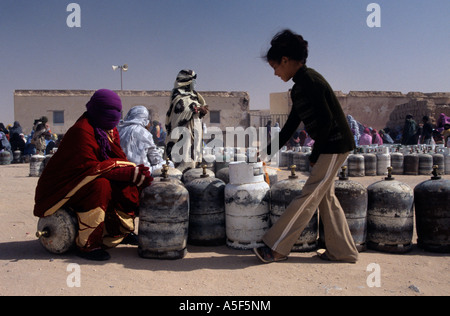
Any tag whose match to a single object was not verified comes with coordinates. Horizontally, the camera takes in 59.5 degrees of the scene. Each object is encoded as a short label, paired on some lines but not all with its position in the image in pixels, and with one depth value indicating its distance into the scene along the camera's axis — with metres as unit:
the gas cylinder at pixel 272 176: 6.04
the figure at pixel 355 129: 14.84
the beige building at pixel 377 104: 27.81
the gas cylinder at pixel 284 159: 14.33
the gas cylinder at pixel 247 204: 4.22
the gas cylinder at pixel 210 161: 8.08
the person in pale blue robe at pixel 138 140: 5.65
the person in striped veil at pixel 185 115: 7.54
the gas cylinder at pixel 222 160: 8.12
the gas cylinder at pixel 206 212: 4.39
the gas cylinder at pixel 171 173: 5.32
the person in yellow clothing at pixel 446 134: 13.80
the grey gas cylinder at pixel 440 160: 11.66
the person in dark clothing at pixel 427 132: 14.67
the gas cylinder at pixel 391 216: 4.11
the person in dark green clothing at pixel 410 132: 15.71
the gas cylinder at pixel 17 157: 18.56
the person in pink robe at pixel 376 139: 15.52
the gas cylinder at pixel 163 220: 3.90
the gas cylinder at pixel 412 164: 11.54
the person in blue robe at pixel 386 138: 17.05
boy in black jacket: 3.57
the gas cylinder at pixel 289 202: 4.12
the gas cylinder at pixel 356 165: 11.11
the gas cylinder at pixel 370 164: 11.29
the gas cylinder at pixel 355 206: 4.08
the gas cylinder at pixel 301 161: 12.46
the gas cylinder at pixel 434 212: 4.08
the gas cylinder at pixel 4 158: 17.41
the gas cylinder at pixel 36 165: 12.06
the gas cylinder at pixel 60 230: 3.95
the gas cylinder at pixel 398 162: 11.77
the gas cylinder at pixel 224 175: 5.92
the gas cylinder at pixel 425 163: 11.52
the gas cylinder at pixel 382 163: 11.57
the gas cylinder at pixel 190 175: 5.51
